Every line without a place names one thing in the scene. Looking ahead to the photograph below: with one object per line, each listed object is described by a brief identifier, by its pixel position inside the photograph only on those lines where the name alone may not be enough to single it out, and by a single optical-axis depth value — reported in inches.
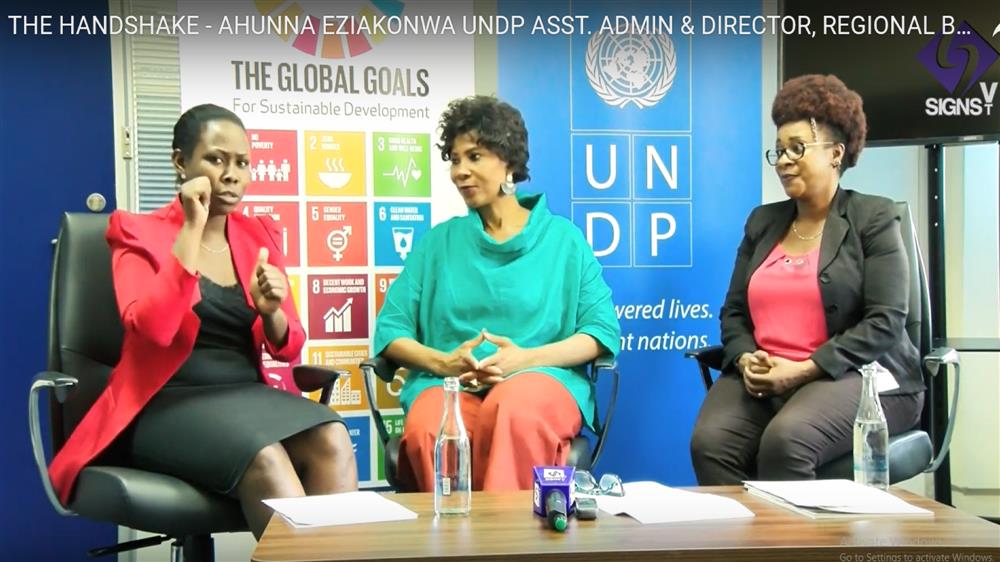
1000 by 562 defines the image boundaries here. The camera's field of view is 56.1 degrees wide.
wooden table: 58.4
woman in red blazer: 83.8
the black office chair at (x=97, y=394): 80.7
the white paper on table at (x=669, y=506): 67.1
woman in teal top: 98.7
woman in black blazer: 98.1
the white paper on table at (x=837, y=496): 68.8
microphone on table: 65.1
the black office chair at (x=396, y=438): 98.8
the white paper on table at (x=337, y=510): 65.7
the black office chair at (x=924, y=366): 97.6
